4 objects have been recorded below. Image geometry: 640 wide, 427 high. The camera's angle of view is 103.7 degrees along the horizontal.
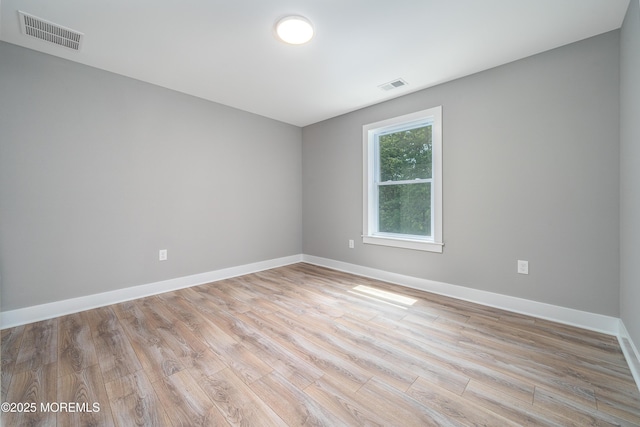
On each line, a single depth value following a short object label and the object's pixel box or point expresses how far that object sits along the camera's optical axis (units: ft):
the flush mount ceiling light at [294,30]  6.13
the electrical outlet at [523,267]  7.63
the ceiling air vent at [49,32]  6.16
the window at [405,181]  9.55
